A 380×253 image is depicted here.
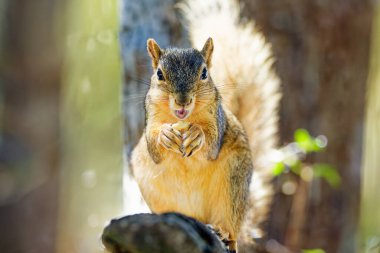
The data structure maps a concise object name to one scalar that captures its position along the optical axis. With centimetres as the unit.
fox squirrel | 417
